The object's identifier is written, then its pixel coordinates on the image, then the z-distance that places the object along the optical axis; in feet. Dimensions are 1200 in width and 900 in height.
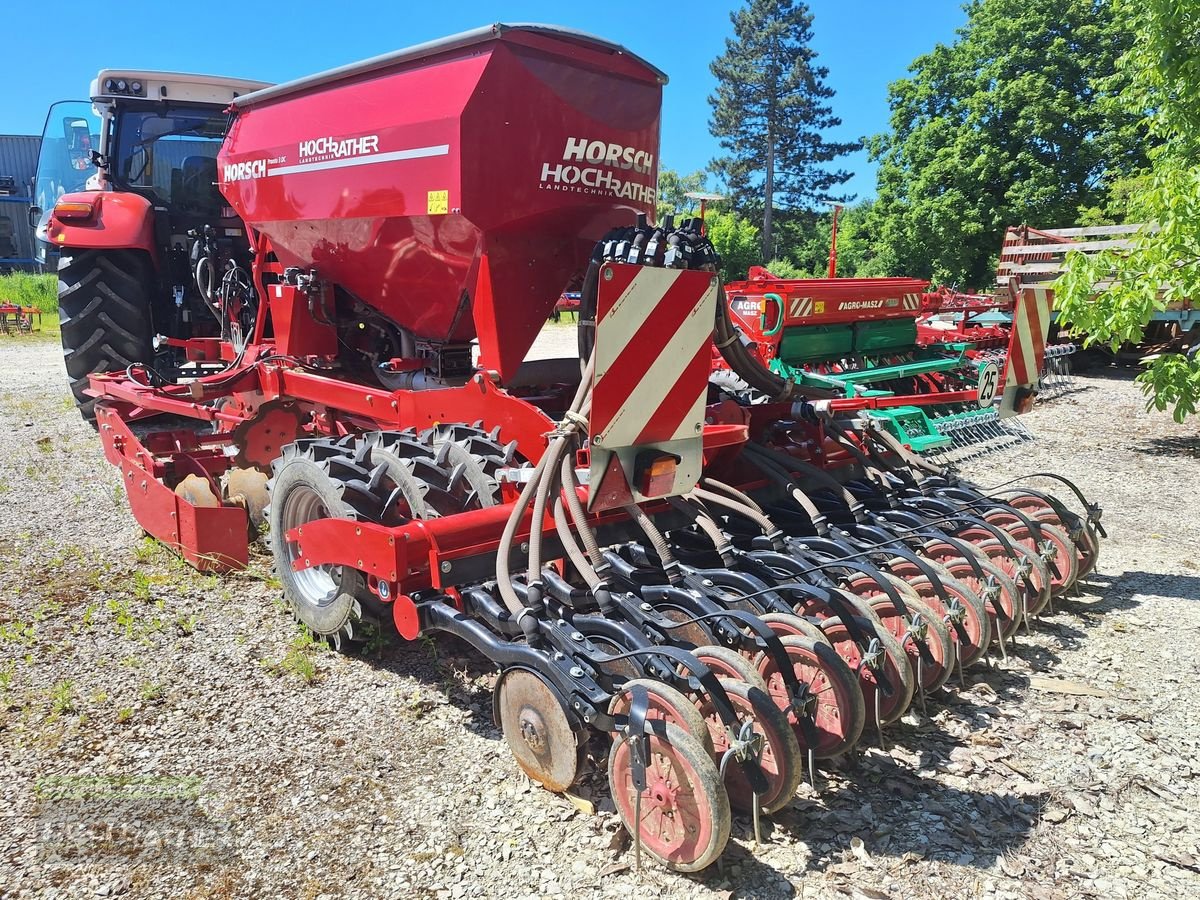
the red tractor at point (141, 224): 19.19
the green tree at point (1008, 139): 67.67
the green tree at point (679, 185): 154.86
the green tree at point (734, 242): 98.22
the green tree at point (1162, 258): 14.25
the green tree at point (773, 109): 121.60
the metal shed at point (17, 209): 100.07
